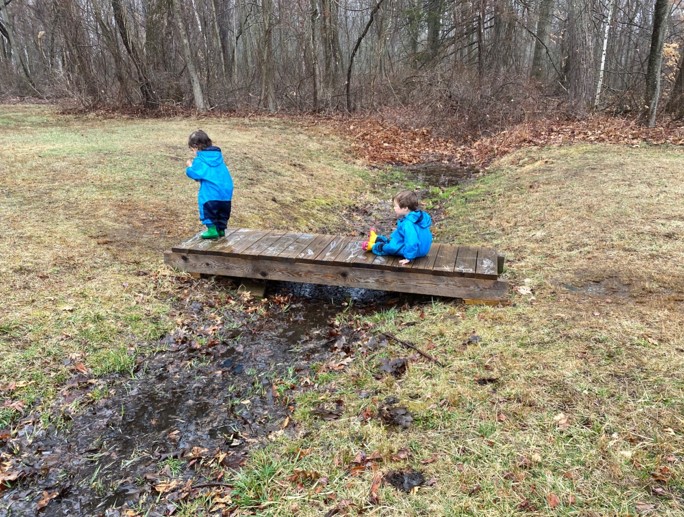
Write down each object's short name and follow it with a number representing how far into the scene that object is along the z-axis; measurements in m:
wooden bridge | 5.64
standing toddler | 6.41
